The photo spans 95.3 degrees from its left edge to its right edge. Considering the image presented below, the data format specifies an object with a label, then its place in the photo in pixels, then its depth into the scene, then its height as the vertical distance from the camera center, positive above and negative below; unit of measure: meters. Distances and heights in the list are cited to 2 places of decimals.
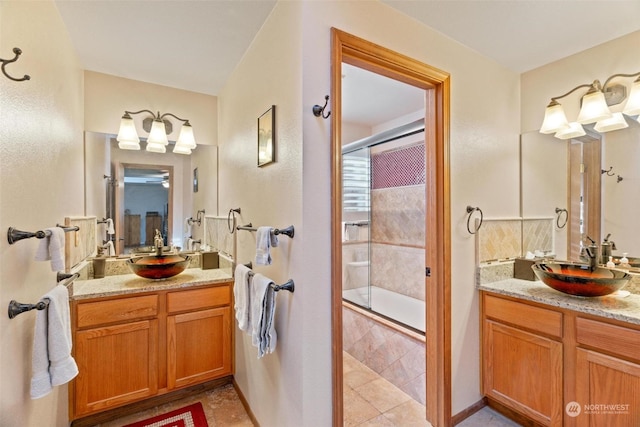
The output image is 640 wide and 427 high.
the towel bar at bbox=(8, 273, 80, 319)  1.08 -0.36
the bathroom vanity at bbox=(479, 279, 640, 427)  1.44 -0.81
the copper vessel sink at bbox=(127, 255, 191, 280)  2.11 -0.41
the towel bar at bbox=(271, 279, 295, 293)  1.44 -0.37
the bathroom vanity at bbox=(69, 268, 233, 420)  1.85 -0.87
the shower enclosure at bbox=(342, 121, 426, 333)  3.30 -0.15
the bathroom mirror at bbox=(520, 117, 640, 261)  1.82 +0.18
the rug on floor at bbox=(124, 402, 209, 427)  1.91 -1.39
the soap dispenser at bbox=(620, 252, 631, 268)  1.82 -0.31
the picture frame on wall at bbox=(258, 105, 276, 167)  1.59 +0.43
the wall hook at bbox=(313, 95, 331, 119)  1.35 +0.48
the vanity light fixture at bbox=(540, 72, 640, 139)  1.69 +0.62
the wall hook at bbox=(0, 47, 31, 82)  0.95 +0.49
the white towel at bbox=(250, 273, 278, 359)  1.50 -0.56
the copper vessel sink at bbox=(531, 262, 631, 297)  1.54 -0.38
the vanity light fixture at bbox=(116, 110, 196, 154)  2.22 +0.62
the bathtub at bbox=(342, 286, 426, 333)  3.07 -1.06
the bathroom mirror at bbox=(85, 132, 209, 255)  2.26 +0.29
